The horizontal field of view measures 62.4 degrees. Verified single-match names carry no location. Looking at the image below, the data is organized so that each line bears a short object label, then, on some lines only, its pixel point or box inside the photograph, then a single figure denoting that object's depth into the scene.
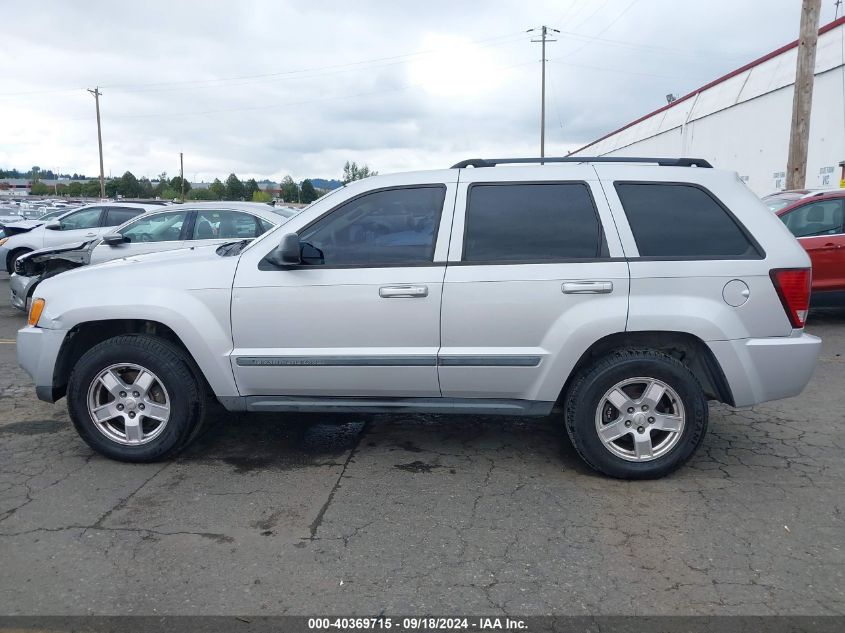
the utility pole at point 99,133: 51.34
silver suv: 4.10
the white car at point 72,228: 13.18
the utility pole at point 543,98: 45.06
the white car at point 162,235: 9.47
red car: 8.98
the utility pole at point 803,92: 13.66
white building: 17.53
